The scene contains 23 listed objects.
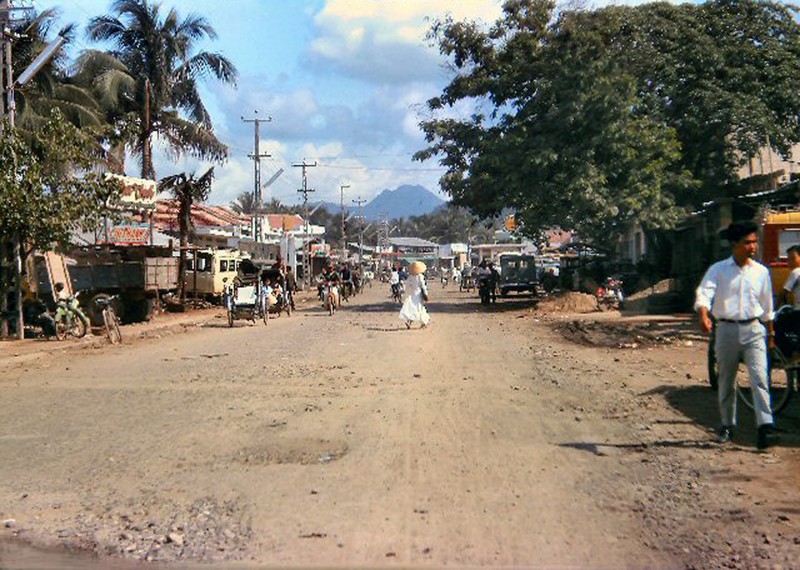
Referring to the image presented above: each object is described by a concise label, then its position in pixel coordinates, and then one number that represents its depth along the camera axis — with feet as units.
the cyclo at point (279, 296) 93.15
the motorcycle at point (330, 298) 100.68
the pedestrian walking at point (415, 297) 74.64
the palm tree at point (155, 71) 118.62
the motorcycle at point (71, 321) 68.44
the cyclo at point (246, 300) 82.97
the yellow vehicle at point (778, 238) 54.34
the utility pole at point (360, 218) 367.21
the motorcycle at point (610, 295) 98.17
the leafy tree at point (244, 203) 350.68
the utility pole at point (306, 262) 209.53
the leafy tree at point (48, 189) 61.82
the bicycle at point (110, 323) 66.23
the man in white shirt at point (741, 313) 24.99
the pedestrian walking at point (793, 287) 31.63
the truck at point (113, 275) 81.05
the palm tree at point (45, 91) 84.28
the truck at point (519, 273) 134.10
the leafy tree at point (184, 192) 100.42
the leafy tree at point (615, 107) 96.02
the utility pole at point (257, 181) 179.27
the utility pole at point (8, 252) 65.10
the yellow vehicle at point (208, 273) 116.78
